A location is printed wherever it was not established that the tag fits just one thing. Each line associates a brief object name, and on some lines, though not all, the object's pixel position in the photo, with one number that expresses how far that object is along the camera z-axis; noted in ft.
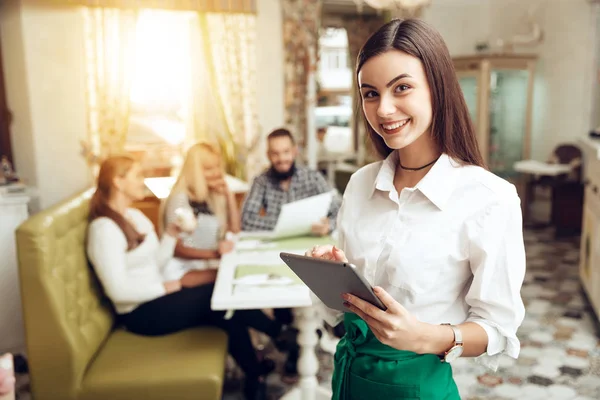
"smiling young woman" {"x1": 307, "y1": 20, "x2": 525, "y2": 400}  3.38
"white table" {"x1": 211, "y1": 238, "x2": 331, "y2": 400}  7.09
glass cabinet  20.84
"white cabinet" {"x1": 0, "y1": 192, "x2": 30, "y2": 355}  10.02
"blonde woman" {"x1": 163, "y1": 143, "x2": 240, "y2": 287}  10.06
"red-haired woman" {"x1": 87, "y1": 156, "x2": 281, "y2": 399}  8.12
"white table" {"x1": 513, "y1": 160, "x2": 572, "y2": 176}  19.03
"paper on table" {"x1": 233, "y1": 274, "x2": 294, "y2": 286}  7.64
